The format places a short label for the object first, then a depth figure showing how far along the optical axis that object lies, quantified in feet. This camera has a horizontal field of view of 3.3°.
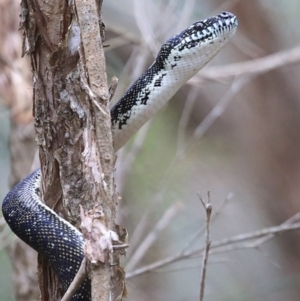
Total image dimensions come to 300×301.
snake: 14.56
